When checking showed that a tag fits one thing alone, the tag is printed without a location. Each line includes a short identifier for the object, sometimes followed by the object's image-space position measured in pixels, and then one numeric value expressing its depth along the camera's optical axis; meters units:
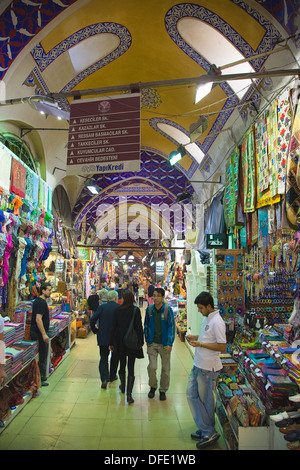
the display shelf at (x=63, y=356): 4.77
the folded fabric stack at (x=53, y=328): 4.86
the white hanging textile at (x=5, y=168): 4.08
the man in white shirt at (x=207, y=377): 2.91
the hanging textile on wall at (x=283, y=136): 3.23
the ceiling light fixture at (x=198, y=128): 4.42
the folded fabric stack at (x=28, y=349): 3.76
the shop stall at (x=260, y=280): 2.52
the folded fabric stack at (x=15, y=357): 3.34
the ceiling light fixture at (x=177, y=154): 5.30
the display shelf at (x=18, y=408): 3.18
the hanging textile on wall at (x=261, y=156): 3.74
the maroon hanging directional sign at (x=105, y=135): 3.39
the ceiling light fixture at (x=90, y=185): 8.26
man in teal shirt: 4.08
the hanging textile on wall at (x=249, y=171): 4.13
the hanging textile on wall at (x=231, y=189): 4.84
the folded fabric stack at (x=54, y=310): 5.52
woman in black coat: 4.02
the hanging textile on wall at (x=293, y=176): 2.84
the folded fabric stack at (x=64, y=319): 5.59
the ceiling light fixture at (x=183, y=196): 7.52
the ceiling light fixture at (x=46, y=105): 3.45
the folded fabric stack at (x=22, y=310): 4.37
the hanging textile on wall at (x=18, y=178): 4.43
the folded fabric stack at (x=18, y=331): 3.69
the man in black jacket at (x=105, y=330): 4.54
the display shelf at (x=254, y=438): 2.37
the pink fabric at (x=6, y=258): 4.15
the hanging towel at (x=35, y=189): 5.41
